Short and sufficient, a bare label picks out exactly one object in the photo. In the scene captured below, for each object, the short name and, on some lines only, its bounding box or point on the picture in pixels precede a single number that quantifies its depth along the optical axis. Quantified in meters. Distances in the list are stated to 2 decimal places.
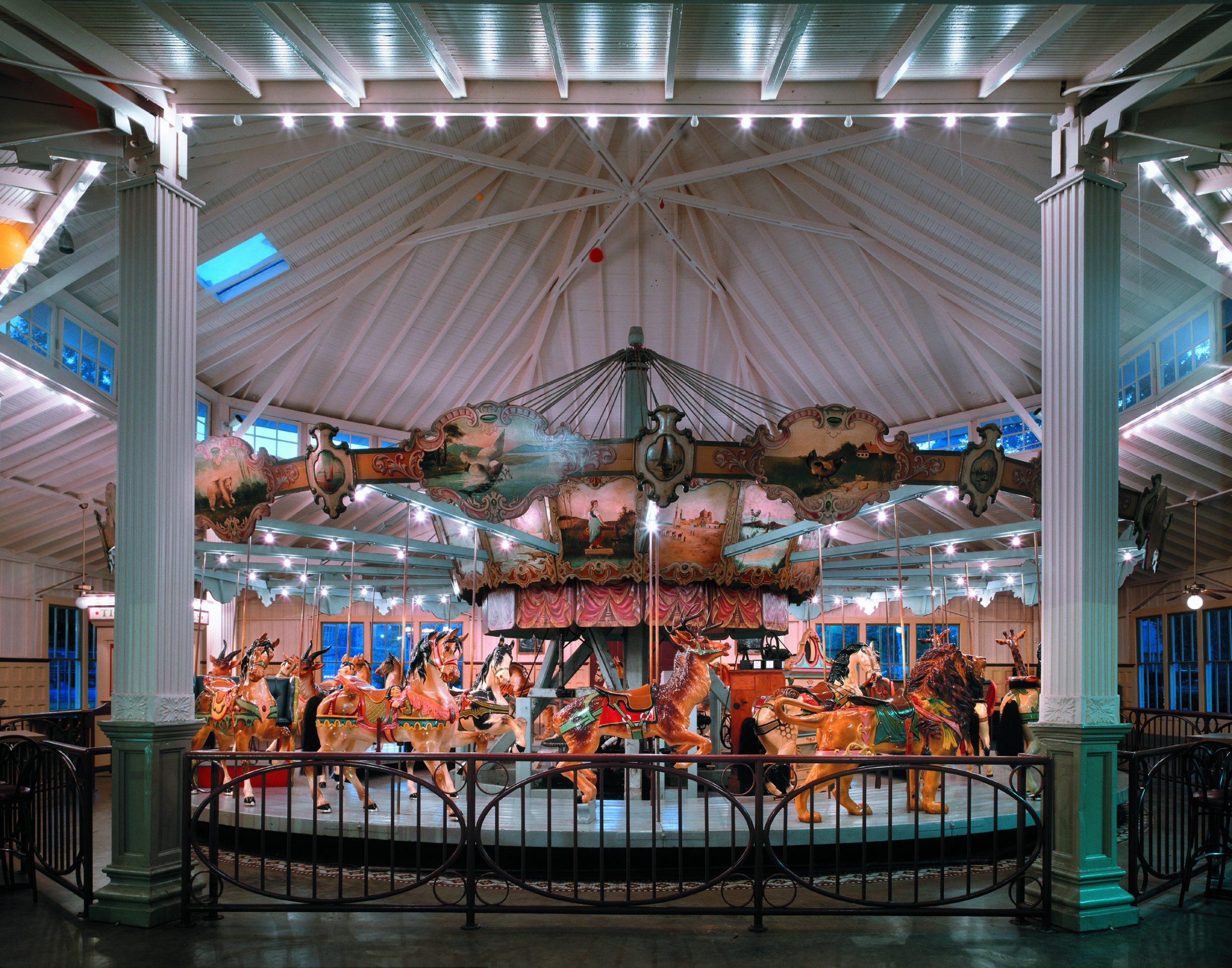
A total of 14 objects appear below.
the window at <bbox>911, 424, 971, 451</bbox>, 20.34
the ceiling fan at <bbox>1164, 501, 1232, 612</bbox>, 15.70
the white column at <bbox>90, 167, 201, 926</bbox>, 6.79
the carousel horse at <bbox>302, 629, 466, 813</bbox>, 10.59
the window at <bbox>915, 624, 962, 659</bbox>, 27.28
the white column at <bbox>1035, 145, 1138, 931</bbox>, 6.86
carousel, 10.21
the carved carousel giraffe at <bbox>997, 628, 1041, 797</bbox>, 12.23
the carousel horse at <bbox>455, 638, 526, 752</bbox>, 10.78
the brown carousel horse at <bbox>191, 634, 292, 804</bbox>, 11.95
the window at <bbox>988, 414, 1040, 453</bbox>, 19.50
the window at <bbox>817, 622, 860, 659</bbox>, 27.81
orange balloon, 9.13
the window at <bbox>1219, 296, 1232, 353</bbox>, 13.48
